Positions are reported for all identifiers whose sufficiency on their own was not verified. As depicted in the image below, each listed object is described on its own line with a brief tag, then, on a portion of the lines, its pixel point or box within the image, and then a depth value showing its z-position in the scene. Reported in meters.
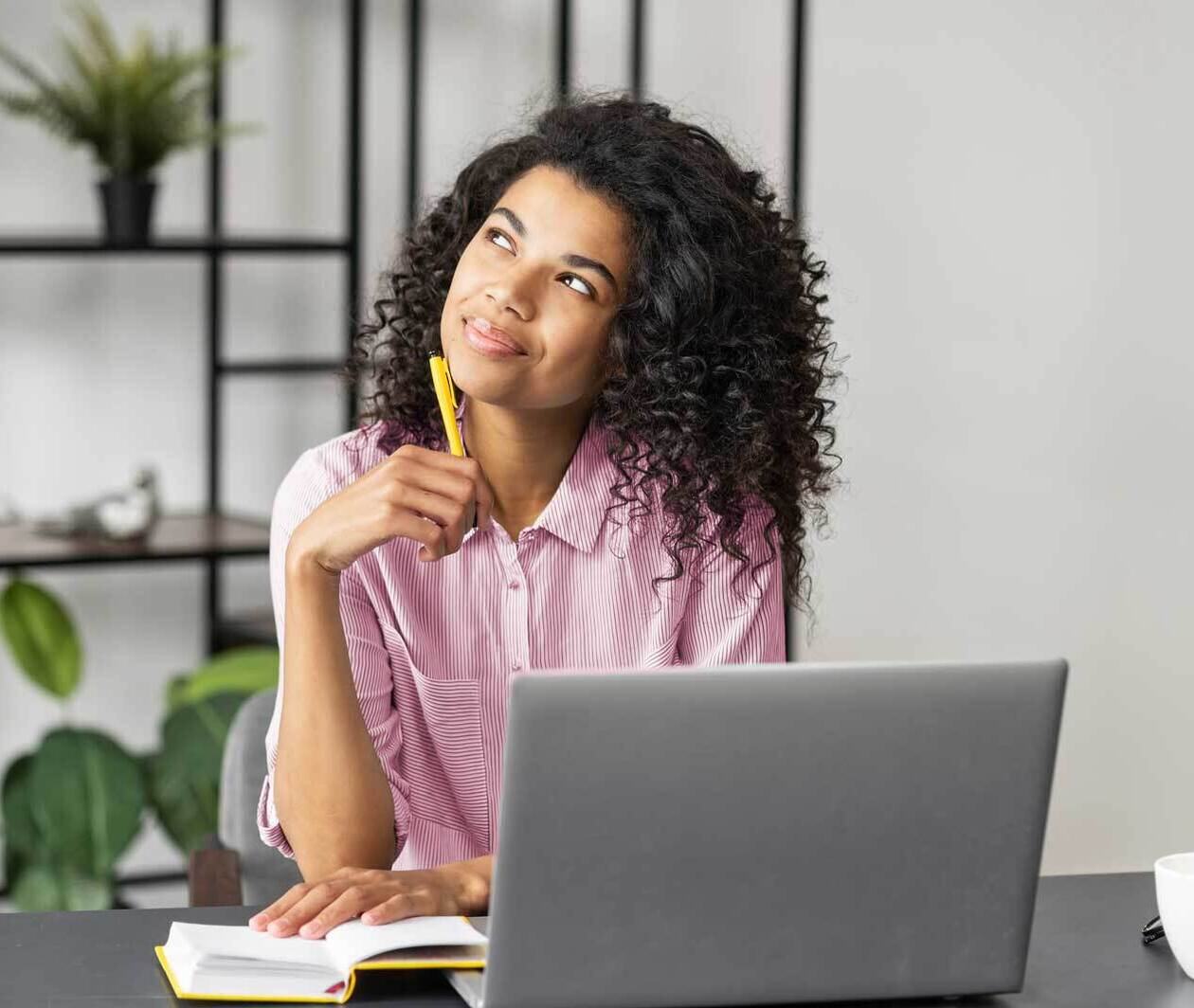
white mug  3.18
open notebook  3.09
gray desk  3.10
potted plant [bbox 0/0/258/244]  5.03
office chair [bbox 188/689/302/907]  3.81
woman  3.58
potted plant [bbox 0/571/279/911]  4.96
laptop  3.01
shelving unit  4.97
